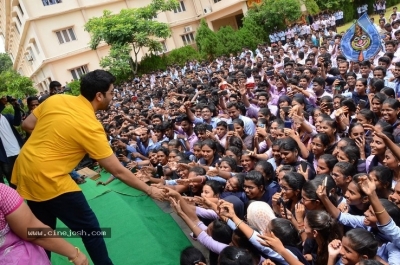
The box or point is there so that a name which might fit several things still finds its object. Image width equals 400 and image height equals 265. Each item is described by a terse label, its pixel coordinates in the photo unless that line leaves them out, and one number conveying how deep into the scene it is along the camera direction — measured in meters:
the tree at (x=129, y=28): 18.08
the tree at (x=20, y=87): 16.45
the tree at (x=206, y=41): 19.44
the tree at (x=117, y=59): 18.25
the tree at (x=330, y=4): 22.35
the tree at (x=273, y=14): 18.41
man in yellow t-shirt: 2.14
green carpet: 2.90
